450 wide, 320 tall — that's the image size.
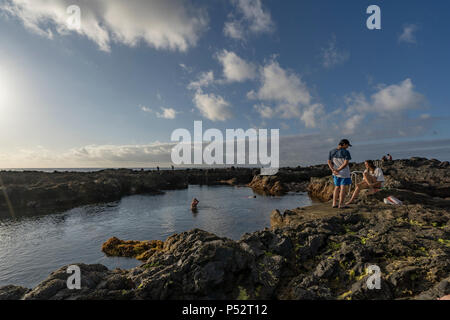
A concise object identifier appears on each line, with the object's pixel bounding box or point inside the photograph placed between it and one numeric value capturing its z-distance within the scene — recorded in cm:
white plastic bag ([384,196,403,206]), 980
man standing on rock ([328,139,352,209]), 952
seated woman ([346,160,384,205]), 1084
